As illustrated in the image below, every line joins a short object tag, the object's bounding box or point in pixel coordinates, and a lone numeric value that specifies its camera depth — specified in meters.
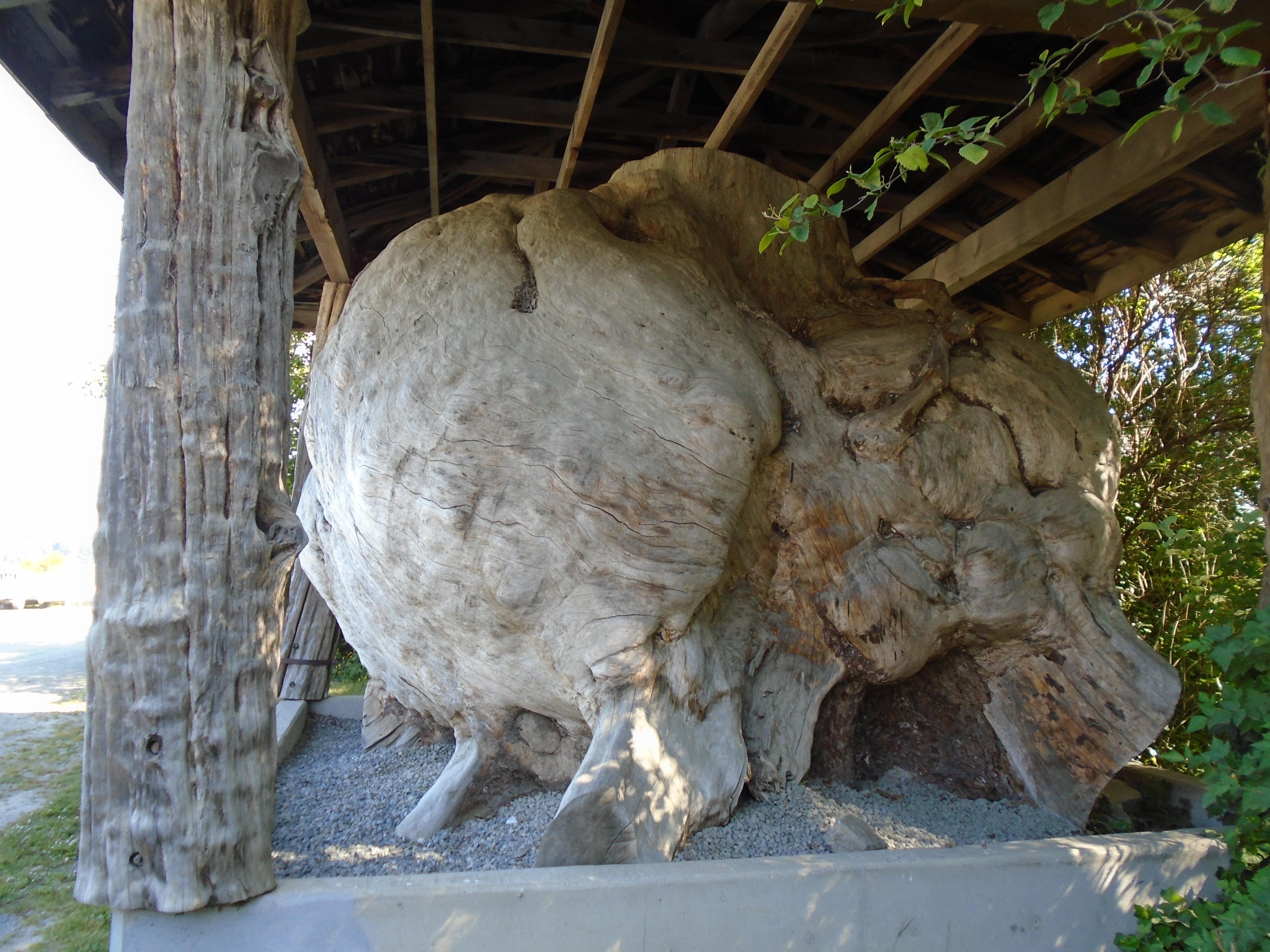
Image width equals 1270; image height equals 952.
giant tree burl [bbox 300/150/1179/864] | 3.29
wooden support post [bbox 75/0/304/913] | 2.25
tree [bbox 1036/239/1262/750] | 5.43
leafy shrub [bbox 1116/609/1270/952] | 2.81
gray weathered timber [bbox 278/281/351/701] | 5.34
